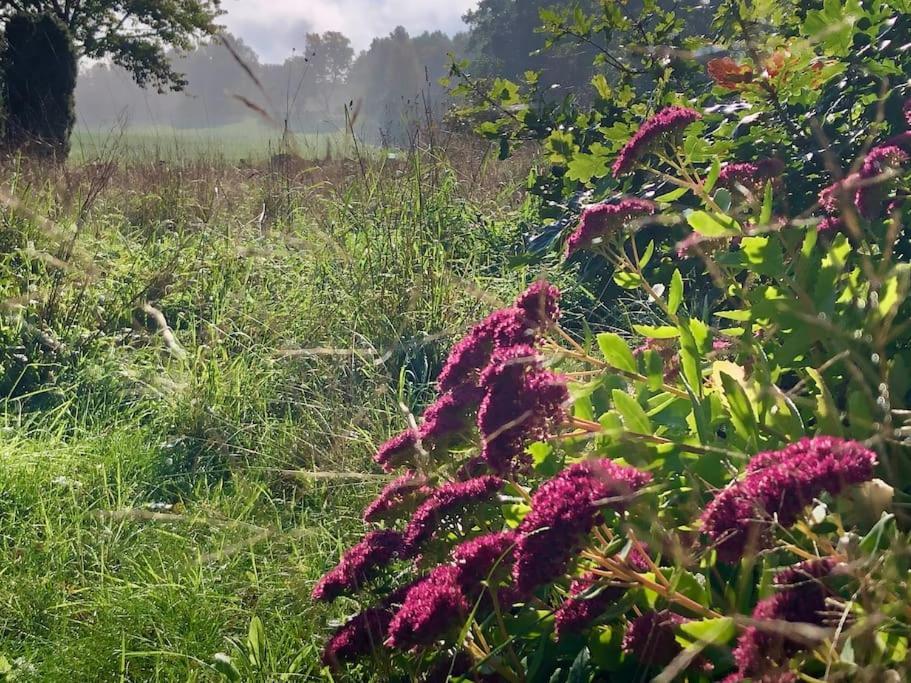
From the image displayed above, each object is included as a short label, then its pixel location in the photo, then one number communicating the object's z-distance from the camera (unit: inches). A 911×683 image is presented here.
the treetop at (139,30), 890.1
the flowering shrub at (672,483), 31.4
